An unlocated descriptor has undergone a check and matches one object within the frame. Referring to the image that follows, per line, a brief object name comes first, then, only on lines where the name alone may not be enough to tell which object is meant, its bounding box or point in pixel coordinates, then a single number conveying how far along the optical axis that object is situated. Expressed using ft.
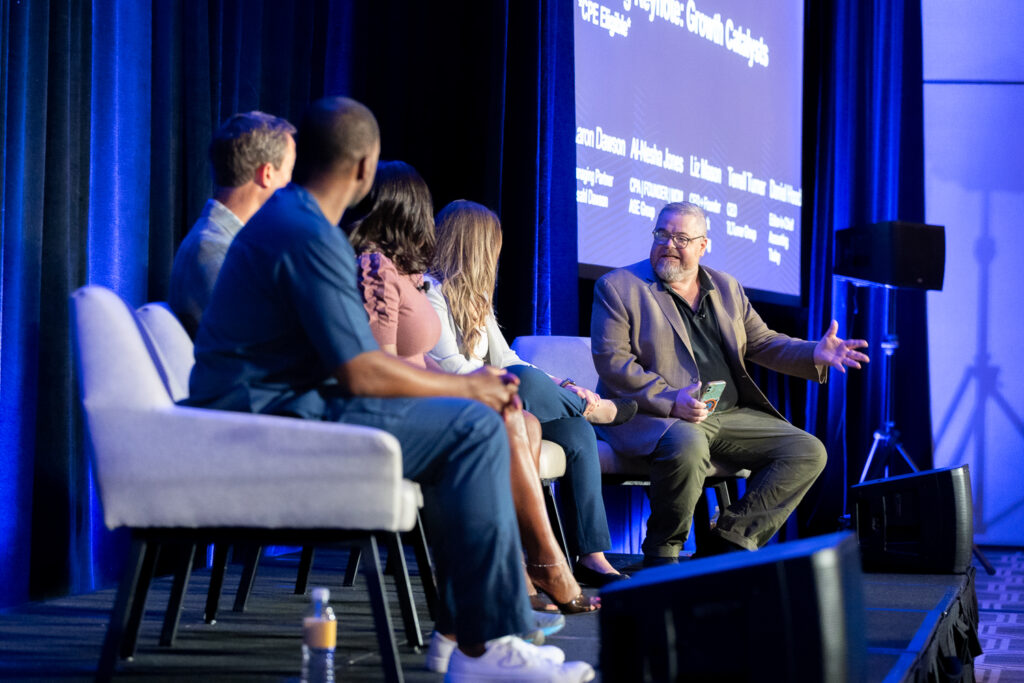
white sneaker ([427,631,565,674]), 13.73
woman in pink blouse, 15.72
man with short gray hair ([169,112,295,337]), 15.71
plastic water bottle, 11.71
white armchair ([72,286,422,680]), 11.53
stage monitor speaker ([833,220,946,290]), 34.91
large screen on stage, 31.17
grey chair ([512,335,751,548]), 25.54
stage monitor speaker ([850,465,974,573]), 24.02
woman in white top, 19.85
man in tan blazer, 22.84
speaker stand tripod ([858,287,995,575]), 35.63
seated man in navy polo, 11.62
